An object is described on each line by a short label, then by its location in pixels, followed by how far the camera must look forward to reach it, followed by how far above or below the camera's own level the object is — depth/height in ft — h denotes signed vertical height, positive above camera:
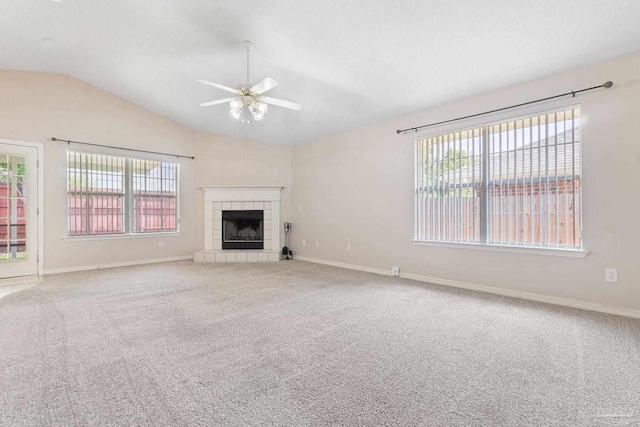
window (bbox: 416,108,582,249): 11.08 +1.24
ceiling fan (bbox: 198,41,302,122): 10.40 +4.09
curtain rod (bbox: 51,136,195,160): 16.70 +4.01
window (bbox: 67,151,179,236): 17.52 +1.20
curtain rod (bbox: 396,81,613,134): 10.09 +4.19
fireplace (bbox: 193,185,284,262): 21.83 -0.05
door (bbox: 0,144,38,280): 15.28 +0.20
